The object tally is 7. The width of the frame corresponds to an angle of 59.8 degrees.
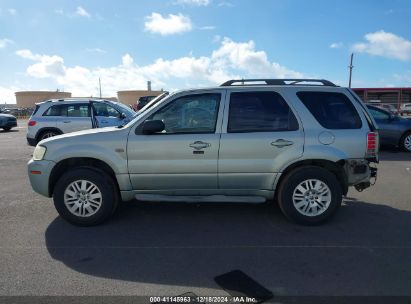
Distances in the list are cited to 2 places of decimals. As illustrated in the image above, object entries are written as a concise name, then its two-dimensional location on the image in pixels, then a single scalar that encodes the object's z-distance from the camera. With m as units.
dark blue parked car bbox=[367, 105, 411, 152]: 11.18
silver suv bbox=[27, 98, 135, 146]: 11.08
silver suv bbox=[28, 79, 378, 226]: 4.65
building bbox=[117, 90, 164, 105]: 69.50
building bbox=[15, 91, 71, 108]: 73.88
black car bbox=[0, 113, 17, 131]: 21.56
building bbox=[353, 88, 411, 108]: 38.12
